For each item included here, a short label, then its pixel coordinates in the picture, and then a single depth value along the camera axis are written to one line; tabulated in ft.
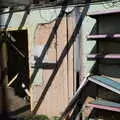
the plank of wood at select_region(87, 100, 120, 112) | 21.52
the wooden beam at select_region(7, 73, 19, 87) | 34.74
